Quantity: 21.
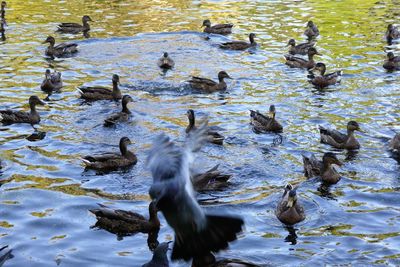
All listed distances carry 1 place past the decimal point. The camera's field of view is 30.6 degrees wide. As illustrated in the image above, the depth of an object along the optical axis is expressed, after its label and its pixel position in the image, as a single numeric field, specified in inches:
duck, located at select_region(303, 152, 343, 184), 617.0
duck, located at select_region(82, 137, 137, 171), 638.5
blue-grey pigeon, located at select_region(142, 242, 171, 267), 446.9
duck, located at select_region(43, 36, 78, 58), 1079.0
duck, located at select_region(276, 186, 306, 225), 537.3
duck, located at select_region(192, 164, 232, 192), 591.5
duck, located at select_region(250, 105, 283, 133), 747.4
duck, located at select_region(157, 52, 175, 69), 995.9
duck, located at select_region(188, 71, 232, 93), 897.5
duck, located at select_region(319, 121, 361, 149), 701.9
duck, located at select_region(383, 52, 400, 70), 983.6
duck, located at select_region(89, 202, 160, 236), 522.6
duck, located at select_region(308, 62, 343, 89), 917.0
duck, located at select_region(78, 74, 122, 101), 858.1
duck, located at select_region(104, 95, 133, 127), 771.4
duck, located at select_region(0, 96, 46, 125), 780.0
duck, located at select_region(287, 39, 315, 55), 1091.3
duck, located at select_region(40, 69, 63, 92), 906.7
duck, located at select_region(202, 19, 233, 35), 1220.5
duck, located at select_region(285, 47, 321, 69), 1010.1
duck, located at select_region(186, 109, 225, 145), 694.5
